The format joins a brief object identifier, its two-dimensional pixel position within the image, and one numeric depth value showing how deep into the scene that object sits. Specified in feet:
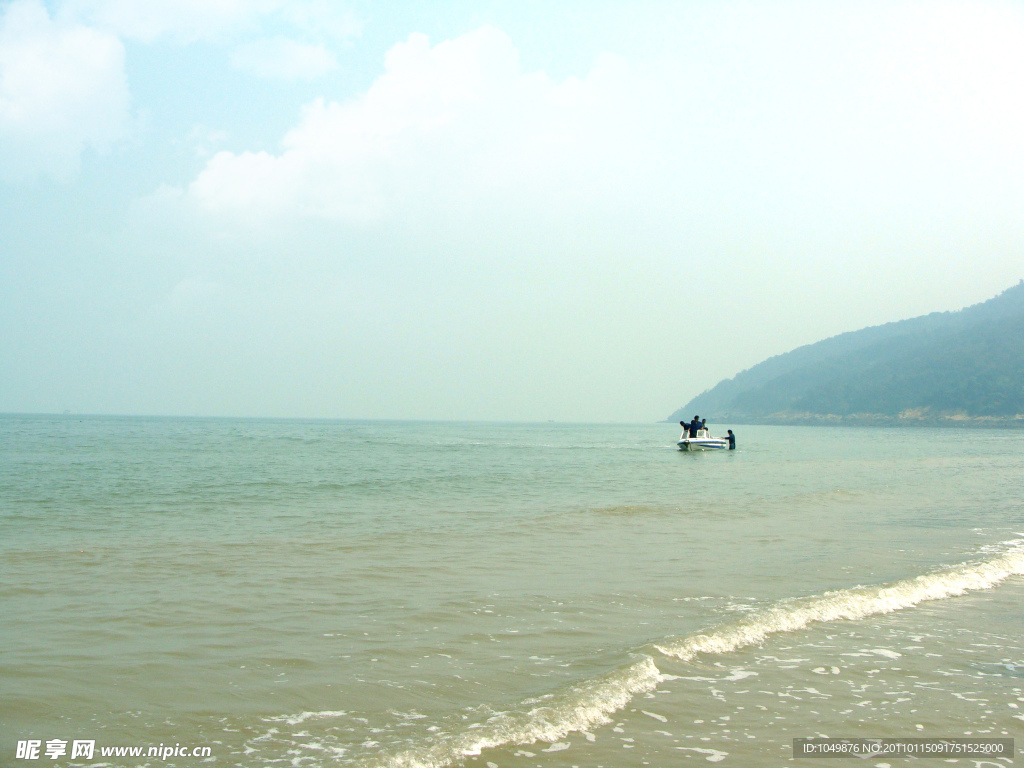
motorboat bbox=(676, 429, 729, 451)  201.77
